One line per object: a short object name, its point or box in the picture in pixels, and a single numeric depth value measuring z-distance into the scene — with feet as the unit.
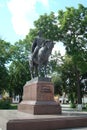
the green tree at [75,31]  60.96
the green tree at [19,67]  82.52
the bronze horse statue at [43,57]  24.77
